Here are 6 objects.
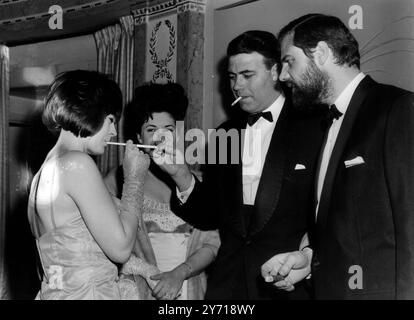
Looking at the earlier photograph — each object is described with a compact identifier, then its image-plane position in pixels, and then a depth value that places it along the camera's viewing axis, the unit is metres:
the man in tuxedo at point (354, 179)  1.67
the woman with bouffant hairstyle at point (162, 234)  2.63
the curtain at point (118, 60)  3.98
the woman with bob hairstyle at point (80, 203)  1.88
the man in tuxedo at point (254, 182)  2.33
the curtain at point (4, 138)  4.77
